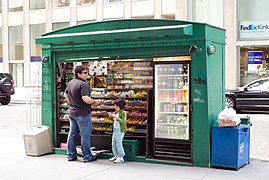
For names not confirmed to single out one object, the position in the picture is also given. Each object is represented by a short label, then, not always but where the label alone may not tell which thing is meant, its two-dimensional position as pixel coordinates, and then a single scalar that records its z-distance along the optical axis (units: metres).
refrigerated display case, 8.44
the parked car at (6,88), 24.61
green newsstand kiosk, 8.05
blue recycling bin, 7.80
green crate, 8.74
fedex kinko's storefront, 25.08
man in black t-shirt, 8.43
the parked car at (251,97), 18.23
